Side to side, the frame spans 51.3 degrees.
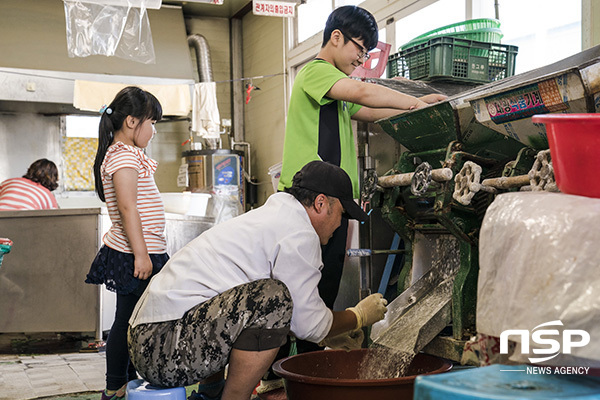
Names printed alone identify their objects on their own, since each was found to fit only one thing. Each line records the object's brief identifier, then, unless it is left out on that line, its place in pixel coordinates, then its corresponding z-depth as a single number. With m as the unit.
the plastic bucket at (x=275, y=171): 3.45
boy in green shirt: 2.65
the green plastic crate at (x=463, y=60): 3.14
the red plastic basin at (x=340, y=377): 1.96
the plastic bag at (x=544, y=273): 1.07
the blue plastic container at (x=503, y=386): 1.02
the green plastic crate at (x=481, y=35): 3.24
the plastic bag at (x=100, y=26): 4.66
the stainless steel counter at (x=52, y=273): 4.57
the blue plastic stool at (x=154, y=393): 1.98
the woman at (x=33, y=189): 4.79
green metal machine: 1.88
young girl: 2.52
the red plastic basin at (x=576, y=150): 1.25
